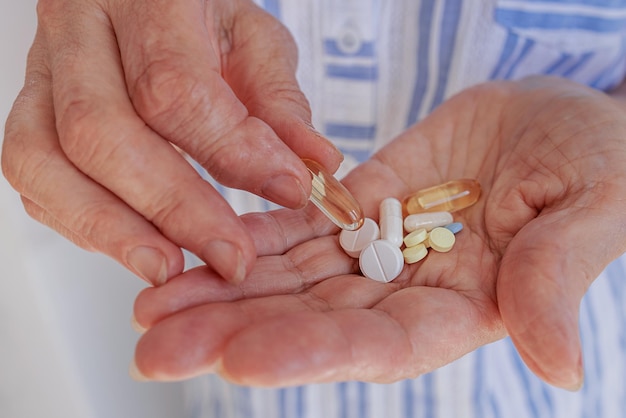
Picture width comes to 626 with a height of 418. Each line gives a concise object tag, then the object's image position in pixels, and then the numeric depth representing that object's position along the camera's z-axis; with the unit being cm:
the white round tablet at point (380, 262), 22
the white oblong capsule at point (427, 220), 25
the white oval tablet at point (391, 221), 25
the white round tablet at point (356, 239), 24
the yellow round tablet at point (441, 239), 23
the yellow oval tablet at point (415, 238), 24
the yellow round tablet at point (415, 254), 23
